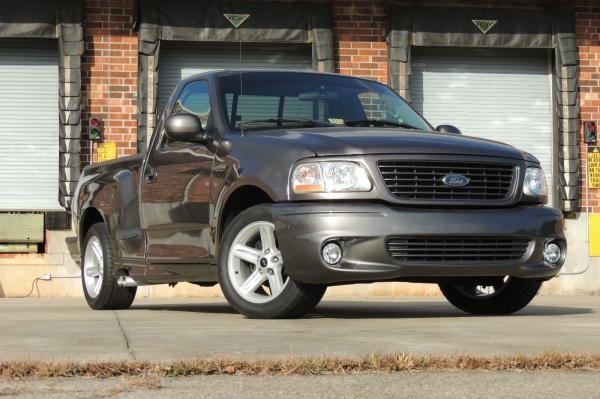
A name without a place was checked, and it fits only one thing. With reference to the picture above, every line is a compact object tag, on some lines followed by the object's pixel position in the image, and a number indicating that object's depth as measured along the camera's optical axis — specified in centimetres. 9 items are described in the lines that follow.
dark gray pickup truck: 776
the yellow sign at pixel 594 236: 1947
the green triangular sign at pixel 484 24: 1958
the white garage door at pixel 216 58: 1888
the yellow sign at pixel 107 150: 1844
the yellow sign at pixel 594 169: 1977
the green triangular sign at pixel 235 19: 1878
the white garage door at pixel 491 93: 1977
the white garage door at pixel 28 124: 1861
